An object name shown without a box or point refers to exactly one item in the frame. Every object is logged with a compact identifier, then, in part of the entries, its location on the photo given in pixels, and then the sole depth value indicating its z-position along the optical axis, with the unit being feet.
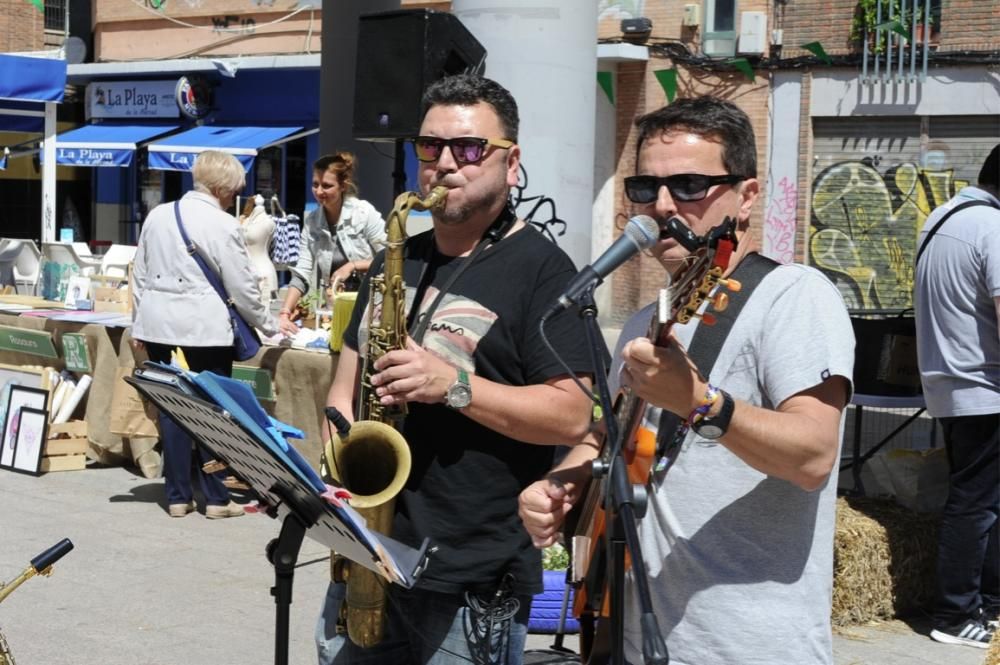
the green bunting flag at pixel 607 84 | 61.77
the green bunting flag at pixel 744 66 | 58.39
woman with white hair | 23.22
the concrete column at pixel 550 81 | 23.81
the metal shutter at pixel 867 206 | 55.11
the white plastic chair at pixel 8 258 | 47.91
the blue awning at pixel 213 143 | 69.05
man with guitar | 7.63
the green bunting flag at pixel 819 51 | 56.13
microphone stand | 7.07
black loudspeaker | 22.65
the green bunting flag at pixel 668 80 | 60.80
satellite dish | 82.17
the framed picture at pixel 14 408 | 27.99
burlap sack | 27.35
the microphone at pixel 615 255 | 7.01
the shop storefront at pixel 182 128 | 71.05
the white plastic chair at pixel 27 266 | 47.24
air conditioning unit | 57.82
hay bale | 18.85
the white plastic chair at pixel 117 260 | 40.24
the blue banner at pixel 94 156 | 75.31
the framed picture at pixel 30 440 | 27.78
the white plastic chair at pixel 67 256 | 39.93
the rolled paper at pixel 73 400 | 29.01
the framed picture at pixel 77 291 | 32.91
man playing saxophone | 9.83
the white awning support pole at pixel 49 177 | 43.62
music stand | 8.29
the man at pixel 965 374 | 17.87
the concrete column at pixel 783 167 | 57.82
